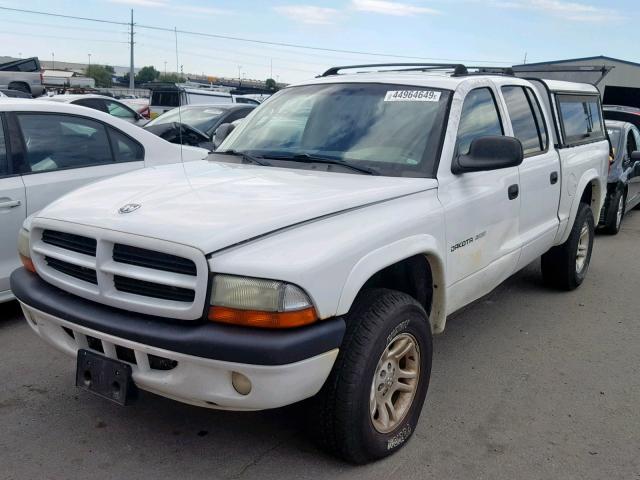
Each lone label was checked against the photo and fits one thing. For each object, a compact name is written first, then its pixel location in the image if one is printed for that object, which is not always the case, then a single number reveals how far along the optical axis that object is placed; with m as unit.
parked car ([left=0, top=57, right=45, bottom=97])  15.24
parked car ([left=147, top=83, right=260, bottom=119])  15.27
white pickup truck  2.42
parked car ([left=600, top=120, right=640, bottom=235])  8.49
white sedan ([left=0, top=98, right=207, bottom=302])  4.45
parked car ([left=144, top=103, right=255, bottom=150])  10.16
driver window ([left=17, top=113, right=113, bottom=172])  4.70
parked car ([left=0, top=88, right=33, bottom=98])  11.43
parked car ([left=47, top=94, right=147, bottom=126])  13.02
